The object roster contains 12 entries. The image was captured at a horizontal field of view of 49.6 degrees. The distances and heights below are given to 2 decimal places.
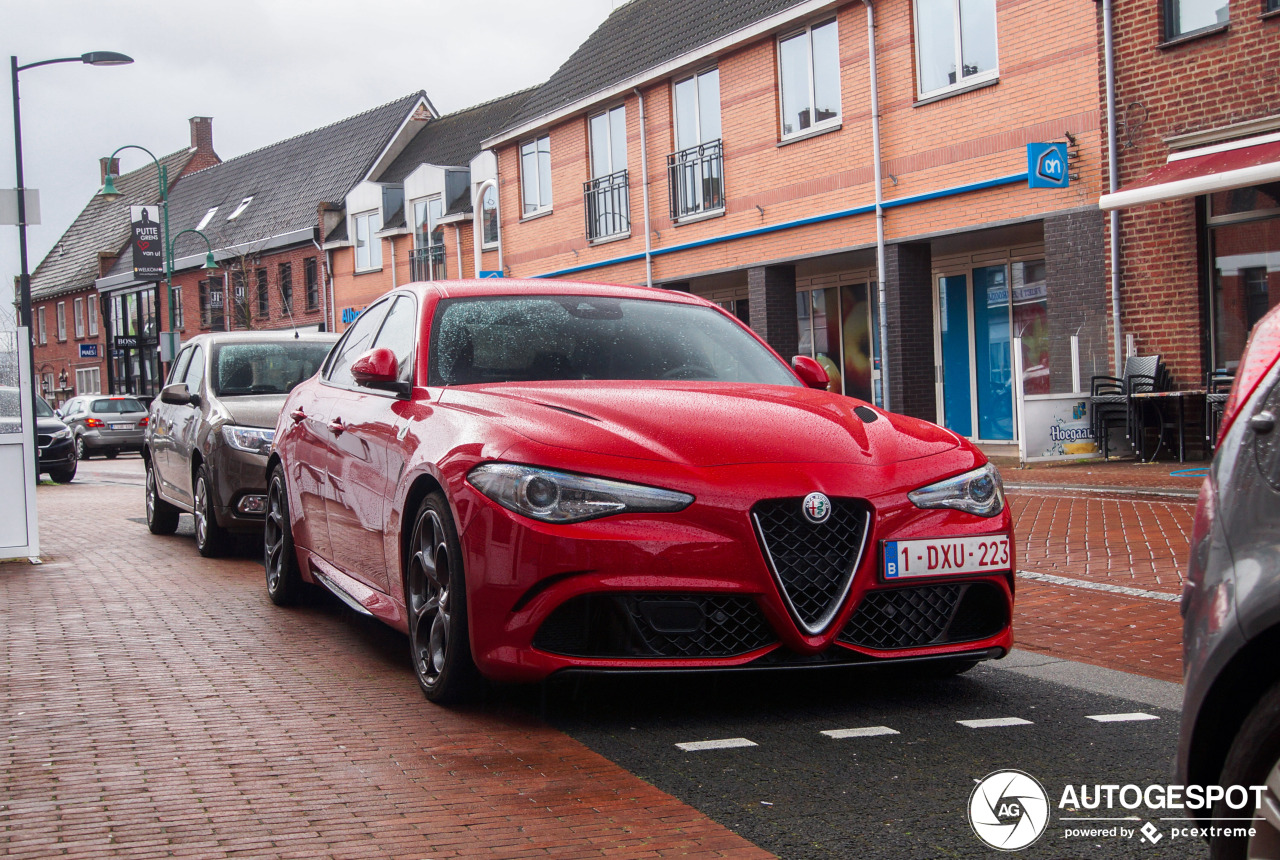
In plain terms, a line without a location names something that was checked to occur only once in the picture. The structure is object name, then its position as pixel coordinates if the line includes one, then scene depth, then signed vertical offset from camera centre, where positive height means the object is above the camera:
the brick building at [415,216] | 36.19 +5.05
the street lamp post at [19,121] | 21.70 +4.99
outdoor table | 15.08 -0.47
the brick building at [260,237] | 43.97 +5.71
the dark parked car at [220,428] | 9.78 -0.18
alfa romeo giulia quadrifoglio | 4.43 -0.47
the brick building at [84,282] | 60.56 +5.90
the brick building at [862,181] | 17.19 +2.99
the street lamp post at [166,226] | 33.47 +4.97
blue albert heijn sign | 16.44 +2.41
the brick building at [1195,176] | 14.34 +1.95
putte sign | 41.59 +4.89
